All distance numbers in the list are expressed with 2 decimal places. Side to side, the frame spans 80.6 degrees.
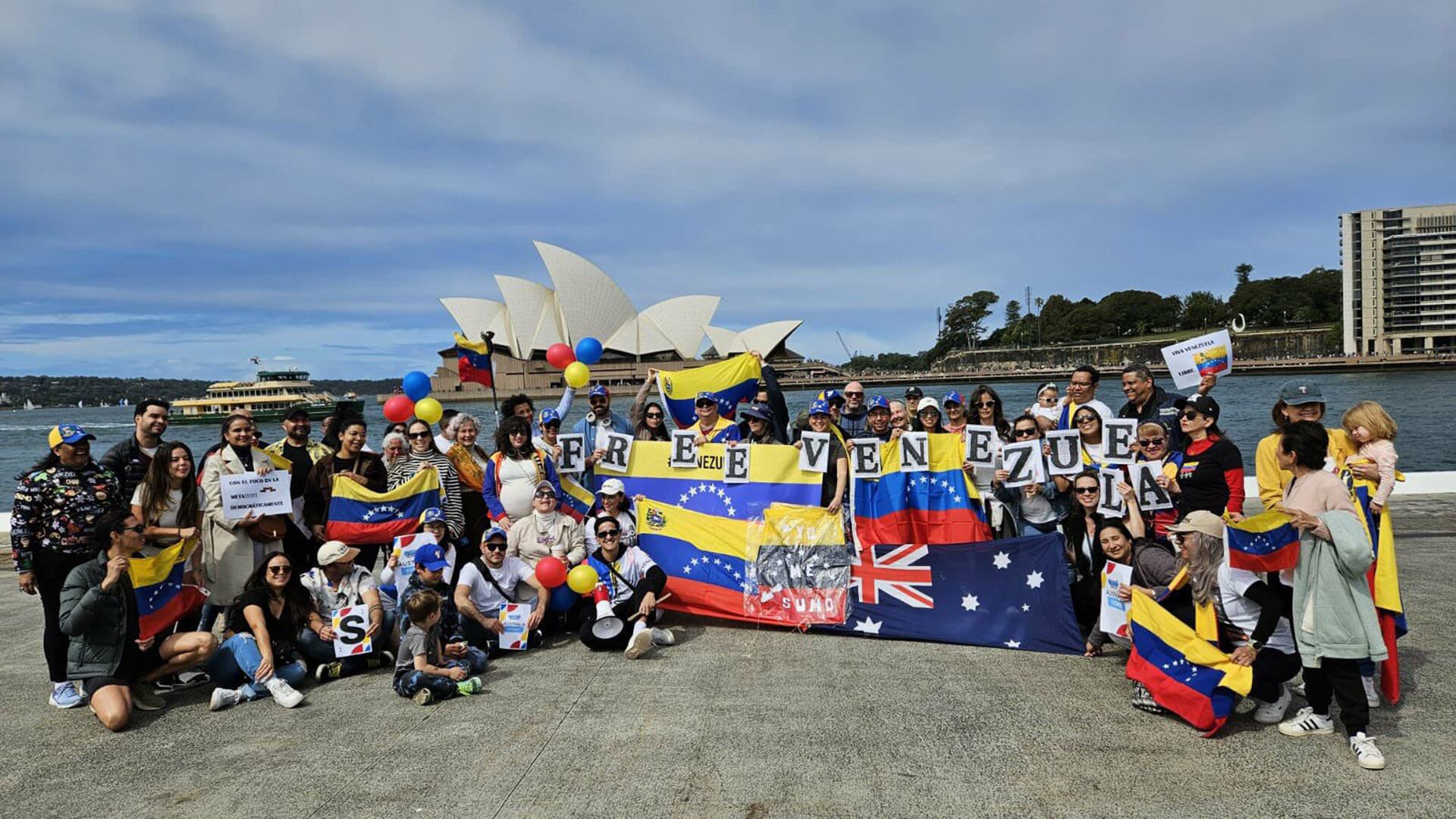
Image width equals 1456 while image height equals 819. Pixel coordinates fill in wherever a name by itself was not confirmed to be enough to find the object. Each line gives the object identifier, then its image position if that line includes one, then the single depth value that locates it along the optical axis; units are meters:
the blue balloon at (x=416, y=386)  8.97
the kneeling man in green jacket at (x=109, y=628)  4.77
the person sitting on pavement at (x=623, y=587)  6.09
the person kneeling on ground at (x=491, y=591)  5.92
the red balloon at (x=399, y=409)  8.25
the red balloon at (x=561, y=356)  9.25
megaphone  6.04
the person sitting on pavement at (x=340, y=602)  5.55
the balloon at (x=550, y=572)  6.01
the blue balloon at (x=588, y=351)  9.27
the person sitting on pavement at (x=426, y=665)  5.11
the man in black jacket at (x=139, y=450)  5.52
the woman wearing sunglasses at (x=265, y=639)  5.18
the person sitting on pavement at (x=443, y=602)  5.54
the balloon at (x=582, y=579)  6.04
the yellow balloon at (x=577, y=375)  8.40
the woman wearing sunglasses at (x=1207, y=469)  5.24
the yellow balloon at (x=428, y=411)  8.01
